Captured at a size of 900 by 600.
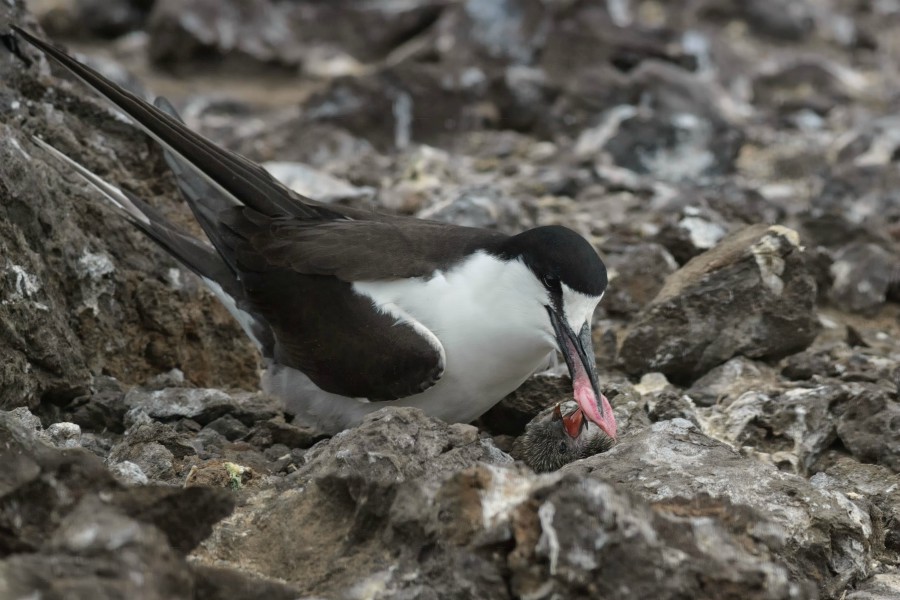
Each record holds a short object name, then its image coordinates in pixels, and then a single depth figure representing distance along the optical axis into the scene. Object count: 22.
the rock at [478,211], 14.77
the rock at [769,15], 30.58
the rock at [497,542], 5.80
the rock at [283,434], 10.58
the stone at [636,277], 13.78
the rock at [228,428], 10.58
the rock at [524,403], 10.73
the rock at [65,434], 9.23
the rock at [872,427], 9.91
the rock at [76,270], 9.94
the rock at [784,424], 10.21
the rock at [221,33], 27.77
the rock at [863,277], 15.05
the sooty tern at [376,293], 9.86
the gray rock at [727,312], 11.68
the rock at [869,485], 8.71
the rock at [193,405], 10.43
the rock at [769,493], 7.70
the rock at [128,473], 8.13
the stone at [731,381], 11.23
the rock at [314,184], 16.34
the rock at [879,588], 7.65
